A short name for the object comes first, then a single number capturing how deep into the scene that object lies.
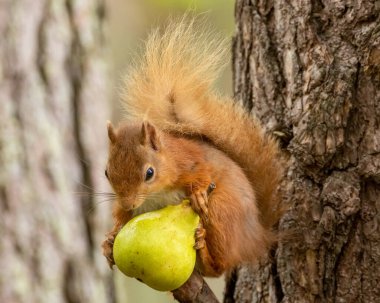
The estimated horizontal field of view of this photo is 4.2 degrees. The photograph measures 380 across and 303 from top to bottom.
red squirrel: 3.68
